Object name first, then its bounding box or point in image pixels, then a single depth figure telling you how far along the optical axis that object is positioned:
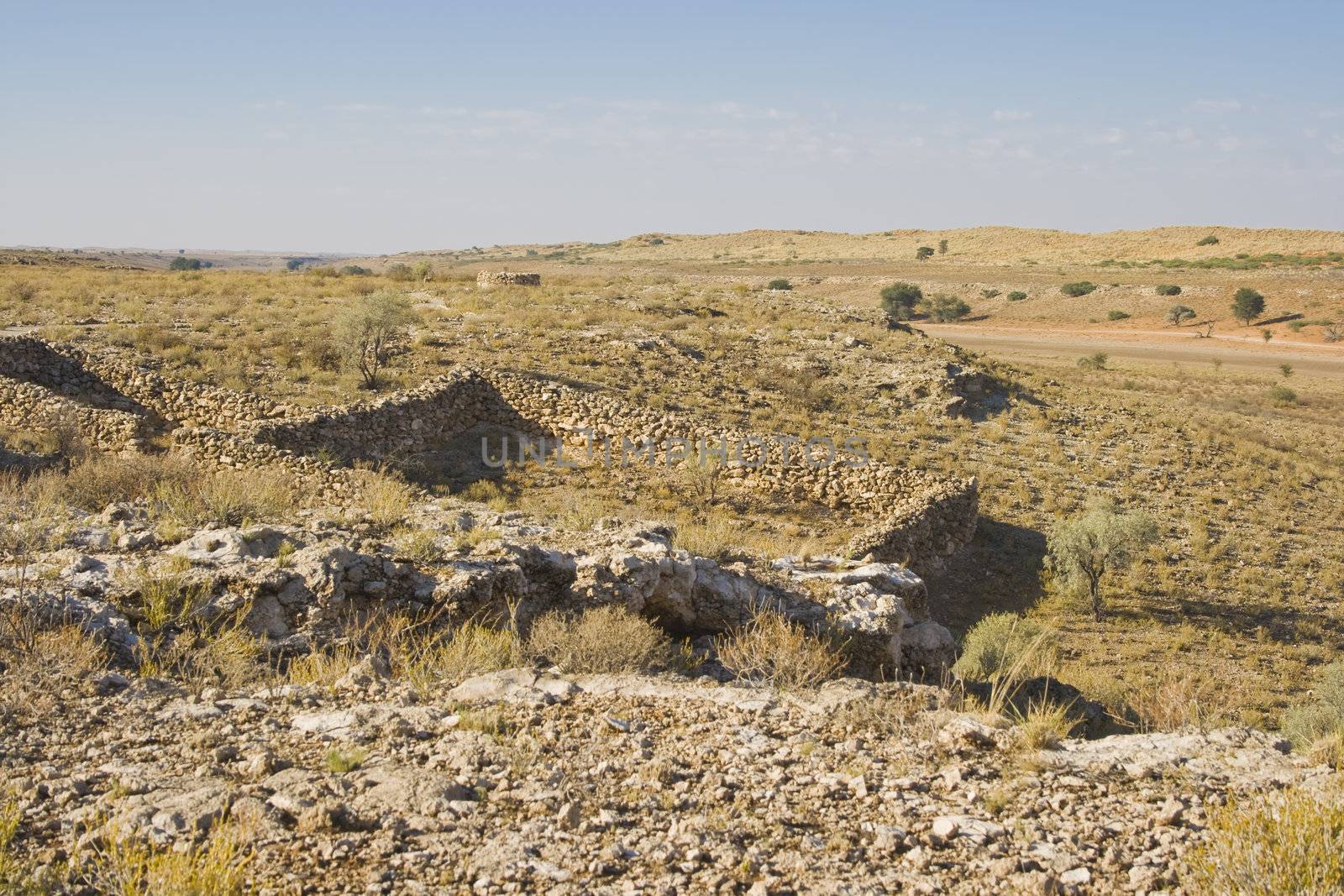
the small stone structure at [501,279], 30.89
